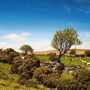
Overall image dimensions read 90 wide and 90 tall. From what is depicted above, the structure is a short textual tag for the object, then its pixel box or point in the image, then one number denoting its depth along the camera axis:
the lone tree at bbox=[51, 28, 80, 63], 54.07
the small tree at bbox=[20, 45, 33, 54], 106.63
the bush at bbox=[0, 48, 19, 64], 46.13
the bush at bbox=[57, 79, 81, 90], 31.29
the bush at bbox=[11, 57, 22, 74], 39.43
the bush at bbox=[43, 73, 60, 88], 33.14
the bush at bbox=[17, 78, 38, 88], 30.99
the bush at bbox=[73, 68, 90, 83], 33.50
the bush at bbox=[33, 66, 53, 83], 35.30
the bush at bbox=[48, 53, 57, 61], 55.59
